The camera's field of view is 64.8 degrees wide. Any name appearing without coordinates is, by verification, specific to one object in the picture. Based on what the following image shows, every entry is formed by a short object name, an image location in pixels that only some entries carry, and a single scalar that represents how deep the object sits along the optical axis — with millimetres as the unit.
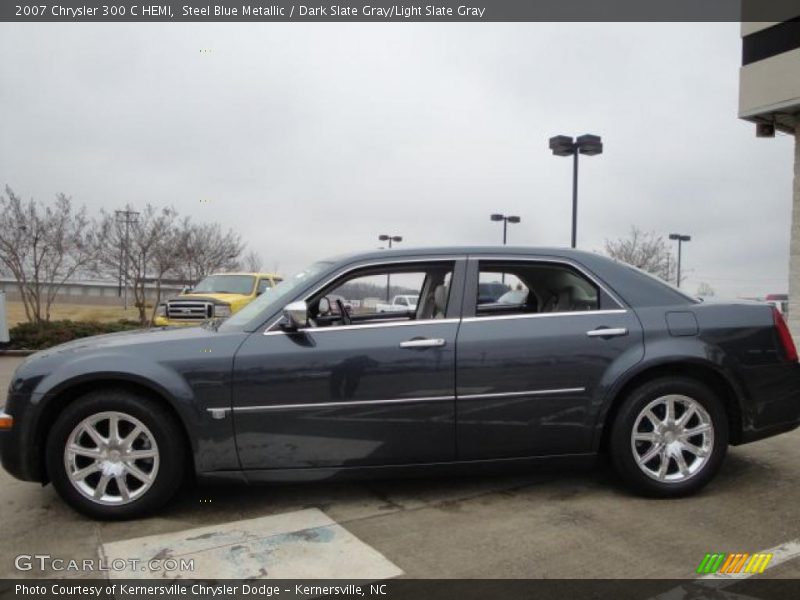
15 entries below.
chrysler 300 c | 3713
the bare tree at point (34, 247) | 17328
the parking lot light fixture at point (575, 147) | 15109
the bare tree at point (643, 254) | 34656
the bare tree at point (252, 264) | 45875
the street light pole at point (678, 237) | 37844
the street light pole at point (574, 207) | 15492
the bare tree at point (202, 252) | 27969
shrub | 13812
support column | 16281
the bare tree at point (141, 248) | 23312
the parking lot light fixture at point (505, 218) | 28406
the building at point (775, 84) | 15414
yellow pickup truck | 12508
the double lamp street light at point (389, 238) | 37744
